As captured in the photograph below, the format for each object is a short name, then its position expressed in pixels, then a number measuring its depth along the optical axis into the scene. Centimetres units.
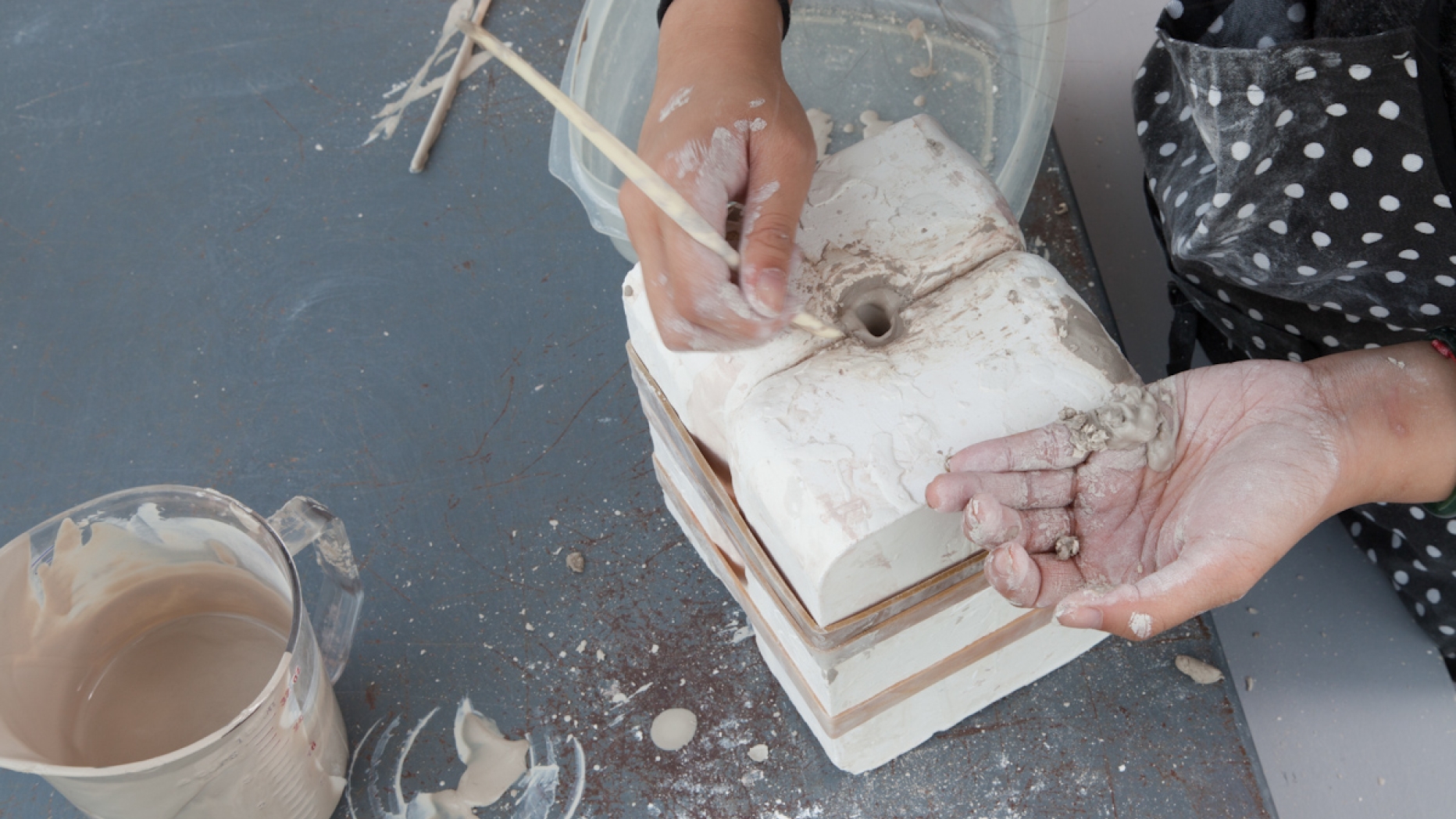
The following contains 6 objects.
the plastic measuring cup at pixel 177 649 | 83
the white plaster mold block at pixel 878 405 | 73
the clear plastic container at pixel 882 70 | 121
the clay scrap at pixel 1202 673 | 109
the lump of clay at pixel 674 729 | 106
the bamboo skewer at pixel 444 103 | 142
